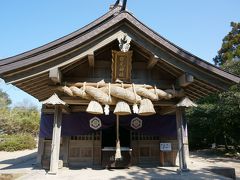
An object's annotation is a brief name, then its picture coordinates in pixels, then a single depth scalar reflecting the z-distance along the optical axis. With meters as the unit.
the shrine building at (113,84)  6.24
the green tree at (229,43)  27.75
